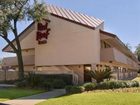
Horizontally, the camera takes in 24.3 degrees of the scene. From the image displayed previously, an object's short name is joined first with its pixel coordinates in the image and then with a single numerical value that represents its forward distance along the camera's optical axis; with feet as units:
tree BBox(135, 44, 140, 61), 378.42
